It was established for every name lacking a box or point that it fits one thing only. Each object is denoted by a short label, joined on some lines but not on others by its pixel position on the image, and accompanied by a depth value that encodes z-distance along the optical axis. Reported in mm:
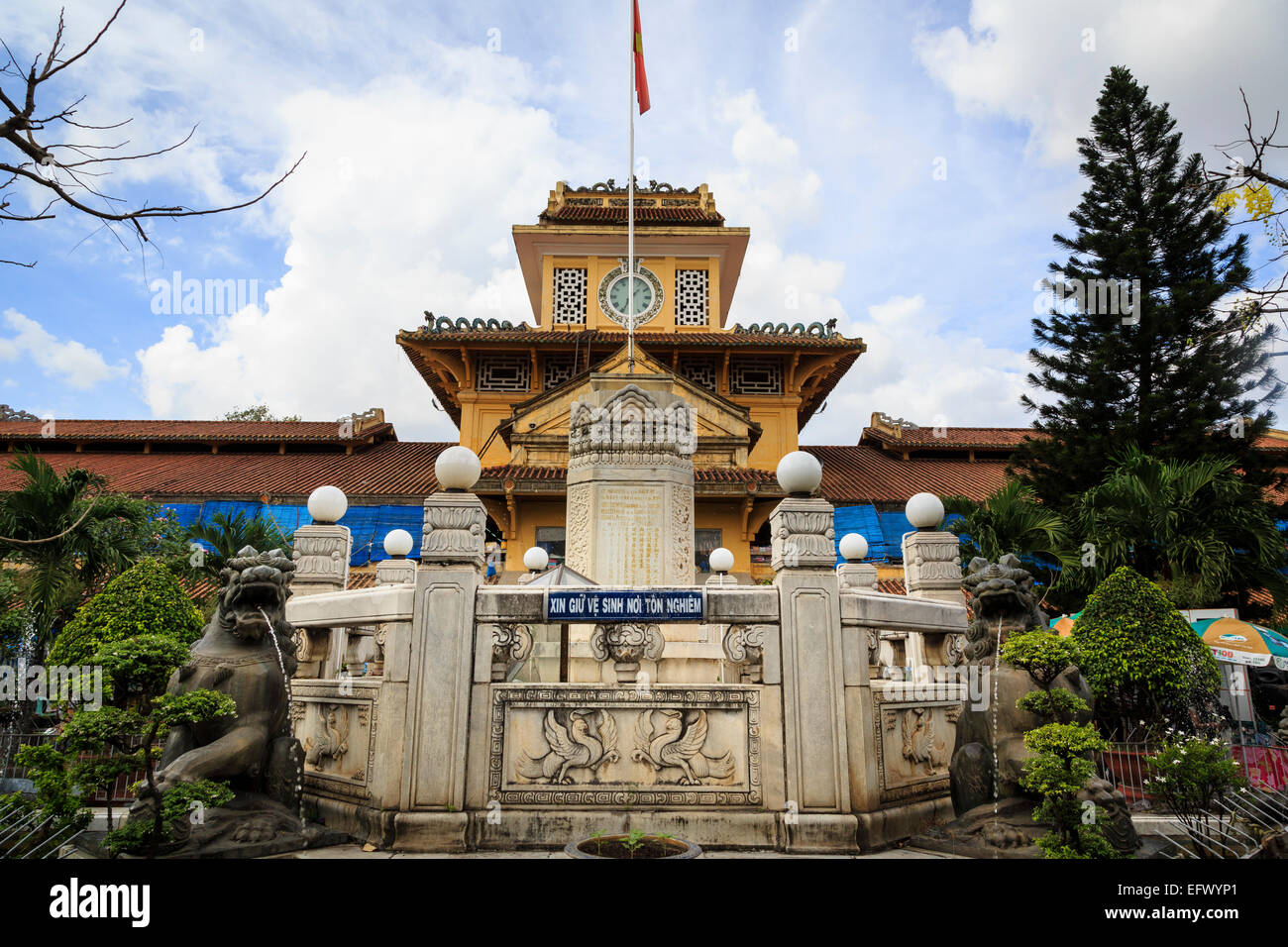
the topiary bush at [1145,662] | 10211
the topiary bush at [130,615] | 9219
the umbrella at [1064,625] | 13876
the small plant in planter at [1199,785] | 6031
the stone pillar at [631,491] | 10539
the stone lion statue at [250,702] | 5949
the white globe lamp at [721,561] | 13914
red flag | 19281
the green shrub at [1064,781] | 4930
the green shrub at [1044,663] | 5422
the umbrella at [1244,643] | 11664
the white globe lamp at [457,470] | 7176
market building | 20125
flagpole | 13575
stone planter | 5555
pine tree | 17859
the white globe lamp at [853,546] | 10453
